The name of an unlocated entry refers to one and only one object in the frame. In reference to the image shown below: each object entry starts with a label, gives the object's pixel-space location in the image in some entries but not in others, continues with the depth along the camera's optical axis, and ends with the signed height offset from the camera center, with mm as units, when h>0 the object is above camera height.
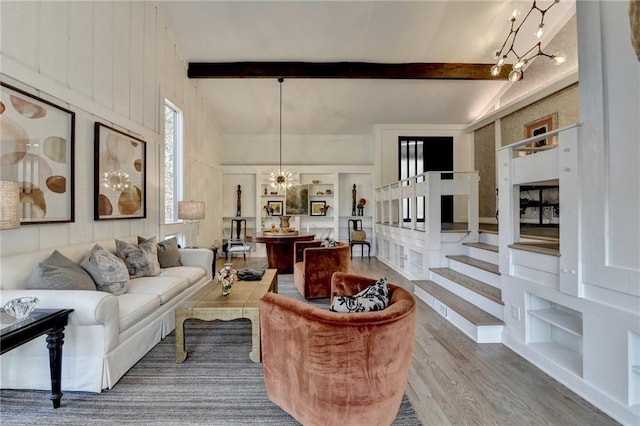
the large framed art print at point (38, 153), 2424 +565
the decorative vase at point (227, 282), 2734 -629
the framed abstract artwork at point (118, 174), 3455 +538
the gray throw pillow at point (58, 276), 2287 -477
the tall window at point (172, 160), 5391 +1036
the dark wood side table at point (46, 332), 1623 -676
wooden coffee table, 2416 -787
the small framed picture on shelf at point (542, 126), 5573 +1721
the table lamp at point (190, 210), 5066 +89
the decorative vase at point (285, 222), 6652 -167
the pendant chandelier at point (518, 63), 3926 +2151
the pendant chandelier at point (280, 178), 6699 +837
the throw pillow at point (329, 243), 4386 -428
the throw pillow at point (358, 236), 7845 -580
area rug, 1813 -1240
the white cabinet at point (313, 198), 8273 +476
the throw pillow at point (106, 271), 2699 -513
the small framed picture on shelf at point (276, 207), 8359 +215
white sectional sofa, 2029 -908
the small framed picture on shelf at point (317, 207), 8430 +208
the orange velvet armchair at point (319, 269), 4117 -765
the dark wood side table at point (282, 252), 6000 -776
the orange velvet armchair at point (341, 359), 1430 -739
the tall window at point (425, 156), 8352 +1628
